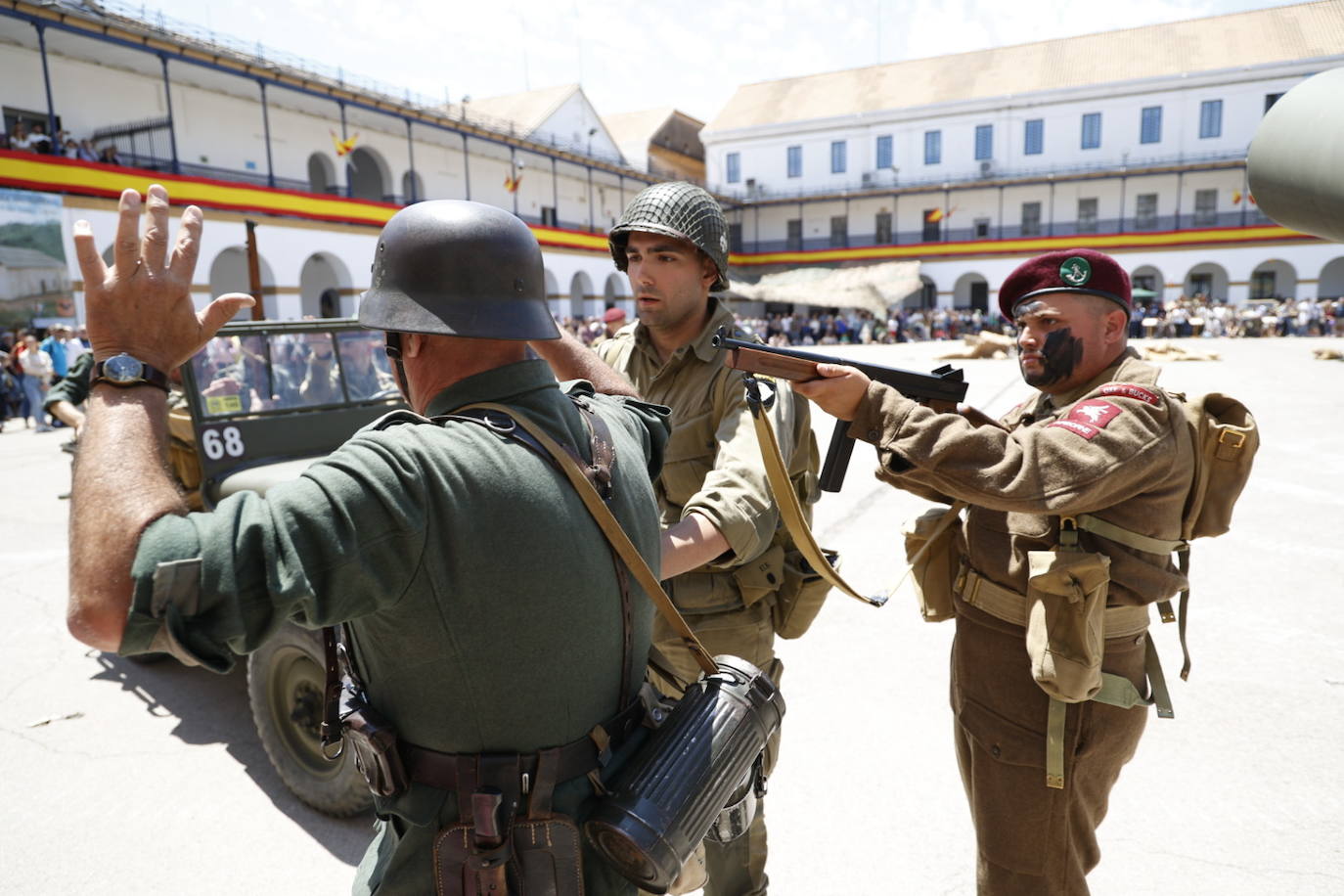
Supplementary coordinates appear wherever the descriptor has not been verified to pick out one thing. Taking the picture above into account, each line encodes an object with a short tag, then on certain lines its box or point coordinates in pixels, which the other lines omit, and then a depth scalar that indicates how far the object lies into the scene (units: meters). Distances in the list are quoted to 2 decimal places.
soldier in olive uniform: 2.30
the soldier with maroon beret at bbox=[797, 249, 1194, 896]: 1.80
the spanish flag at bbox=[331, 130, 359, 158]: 23.88
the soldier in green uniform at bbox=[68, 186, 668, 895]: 1.02
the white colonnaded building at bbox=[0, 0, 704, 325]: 18.69
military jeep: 3.35
